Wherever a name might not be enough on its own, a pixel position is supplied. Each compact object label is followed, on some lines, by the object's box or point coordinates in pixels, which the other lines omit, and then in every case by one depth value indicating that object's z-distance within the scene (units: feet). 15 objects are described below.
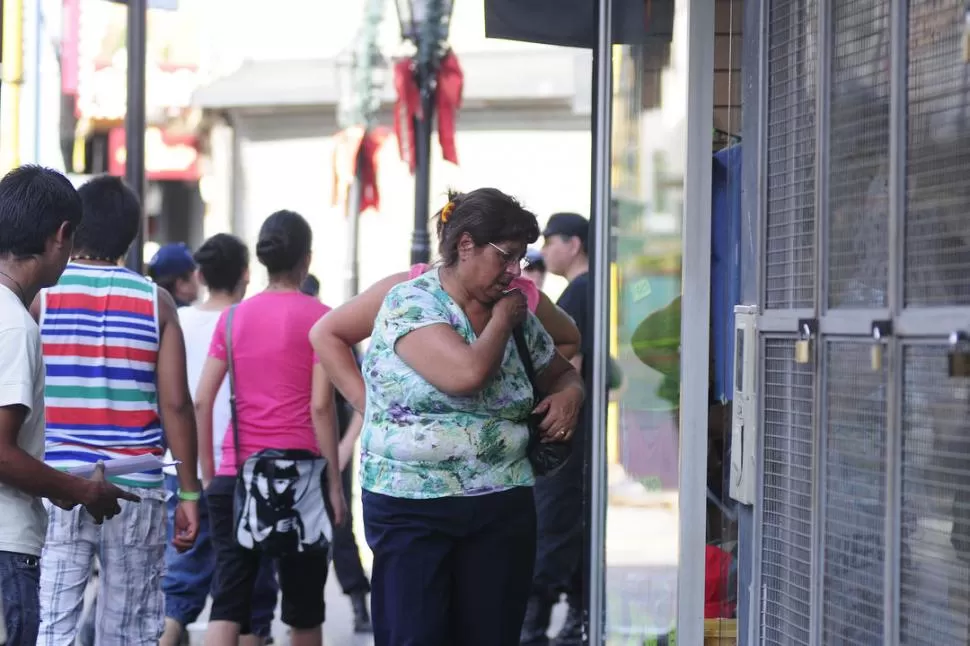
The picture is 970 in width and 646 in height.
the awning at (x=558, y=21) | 36.22
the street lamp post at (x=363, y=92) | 104.99
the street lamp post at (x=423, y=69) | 66.33
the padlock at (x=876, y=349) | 20.93
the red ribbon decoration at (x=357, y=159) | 106.52
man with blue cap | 55.98
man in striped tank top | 31.32
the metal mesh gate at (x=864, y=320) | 19.29
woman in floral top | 27.89
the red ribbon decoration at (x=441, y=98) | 72.64
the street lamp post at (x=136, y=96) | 53.16
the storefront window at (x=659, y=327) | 31.27
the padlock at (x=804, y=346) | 23.68
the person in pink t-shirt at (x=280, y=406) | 38.45
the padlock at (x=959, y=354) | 18.29
